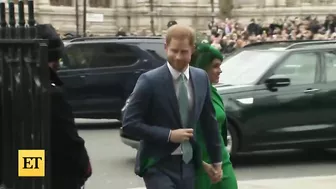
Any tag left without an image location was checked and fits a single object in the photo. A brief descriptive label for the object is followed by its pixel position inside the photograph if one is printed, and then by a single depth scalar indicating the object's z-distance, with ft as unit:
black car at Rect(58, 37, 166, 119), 52.90
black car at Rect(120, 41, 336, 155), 36.83
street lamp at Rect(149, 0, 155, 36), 146.00
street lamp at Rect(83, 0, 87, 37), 121.50
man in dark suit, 16.49
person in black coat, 14.92
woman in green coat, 18.79
